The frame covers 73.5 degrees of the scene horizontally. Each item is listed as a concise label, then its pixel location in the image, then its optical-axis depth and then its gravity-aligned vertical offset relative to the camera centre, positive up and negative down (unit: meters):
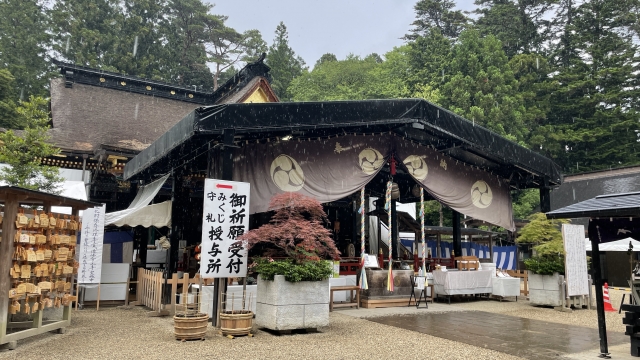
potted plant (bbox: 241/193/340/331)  7.50 -0.55
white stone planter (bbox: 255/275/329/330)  7.45 -1.14
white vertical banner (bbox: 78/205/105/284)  10.18 -0.22
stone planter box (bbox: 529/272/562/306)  11.45 -1.25
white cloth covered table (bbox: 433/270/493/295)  12.33 -1.16
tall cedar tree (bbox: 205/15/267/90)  38.19 +17.91
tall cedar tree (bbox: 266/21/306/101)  39.03 +16.92
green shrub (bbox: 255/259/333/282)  7.51 -0.53
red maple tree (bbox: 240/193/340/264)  7.70 +0.13
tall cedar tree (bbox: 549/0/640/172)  29.45 +10.33
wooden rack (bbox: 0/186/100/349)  6.24 -0.69
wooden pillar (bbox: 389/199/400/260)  14.89 +0.35
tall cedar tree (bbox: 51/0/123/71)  29.94 +14.56
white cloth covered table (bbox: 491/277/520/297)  13.00 -1.31
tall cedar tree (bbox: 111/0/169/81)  31.16 +15.26
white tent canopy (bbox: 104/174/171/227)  10.89 +0.61
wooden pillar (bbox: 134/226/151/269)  14.36 -0.26
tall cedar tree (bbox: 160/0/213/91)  36.16 +16.80
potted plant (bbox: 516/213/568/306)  11.47 -0.48
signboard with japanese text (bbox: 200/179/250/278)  7.72 +0.18
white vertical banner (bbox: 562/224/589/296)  10.97 -0.41
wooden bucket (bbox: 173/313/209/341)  6.88 -1.43
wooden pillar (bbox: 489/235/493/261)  21.47 -0.31
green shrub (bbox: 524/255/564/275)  11.43 -0.55
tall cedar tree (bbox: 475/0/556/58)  36.95 +19.10
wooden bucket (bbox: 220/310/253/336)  7.20 -1.42
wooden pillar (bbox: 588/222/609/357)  6.25 -0.77
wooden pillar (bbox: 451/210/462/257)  15.76 +0.31
